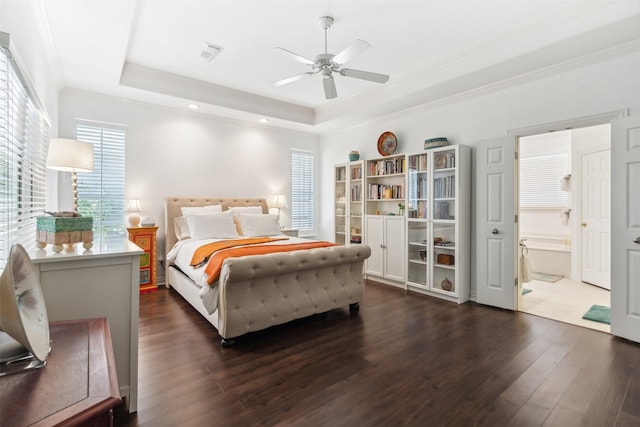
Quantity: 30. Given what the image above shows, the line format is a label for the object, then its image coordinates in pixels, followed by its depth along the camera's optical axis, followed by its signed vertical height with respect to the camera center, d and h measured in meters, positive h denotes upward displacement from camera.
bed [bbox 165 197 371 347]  2.79 -0.75
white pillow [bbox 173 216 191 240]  4.70 -0.23
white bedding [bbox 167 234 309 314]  2.93 -0.63
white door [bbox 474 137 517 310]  3.79 -0.14
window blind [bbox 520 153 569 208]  6.07 +0.61
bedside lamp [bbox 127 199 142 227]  4.39 +0.01
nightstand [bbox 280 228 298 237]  5.59 -0.35
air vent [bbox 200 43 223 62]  3.58 +1.81
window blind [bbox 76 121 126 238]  4.35 +0.44
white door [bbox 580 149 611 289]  4.90 -0.09
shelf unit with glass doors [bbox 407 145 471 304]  4.15 -0.14
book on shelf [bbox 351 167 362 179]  5.65 +0.69
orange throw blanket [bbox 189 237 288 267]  3.43 -0.40
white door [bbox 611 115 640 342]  2.91 -0.15
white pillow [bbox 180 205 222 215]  4.80 +0.04
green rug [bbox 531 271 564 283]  5.35 -1.12
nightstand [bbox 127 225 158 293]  4.39 -0.63
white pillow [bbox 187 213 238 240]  4.46 -0.21
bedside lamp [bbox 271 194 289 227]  5.82 +0.18
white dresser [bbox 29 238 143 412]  1.73 -0.44
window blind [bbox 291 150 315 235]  6.39 +0.40
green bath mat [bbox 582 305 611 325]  3.48 -1.16
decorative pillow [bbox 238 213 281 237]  4.91 -0.20
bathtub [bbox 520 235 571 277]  5.61 -0.76
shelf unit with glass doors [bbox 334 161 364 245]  5.68 +0.23
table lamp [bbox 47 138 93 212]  2.58 +0.46
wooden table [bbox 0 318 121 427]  0.80 -0.50
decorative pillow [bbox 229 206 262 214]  5.25 +0.05
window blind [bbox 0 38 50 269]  1.65 +0.38
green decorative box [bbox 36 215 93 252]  1.79 -0.11
